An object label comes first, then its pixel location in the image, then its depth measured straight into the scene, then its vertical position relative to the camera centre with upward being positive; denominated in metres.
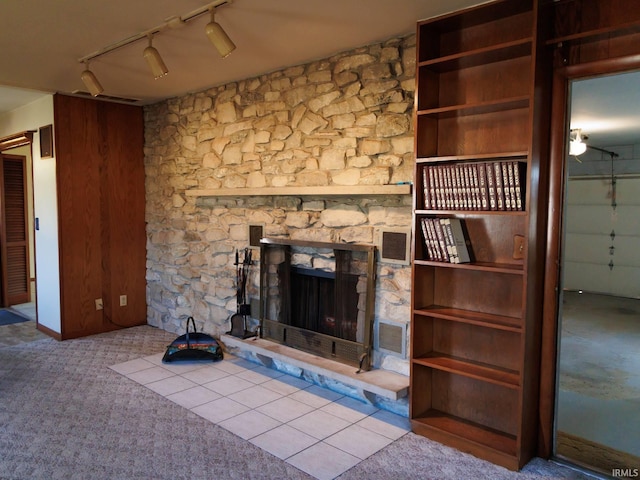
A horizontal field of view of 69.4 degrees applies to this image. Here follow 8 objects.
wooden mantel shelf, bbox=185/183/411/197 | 2.74 +0.17
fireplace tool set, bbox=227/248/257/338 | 3.78 -0.74
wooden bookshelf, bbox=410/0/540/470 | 2.31 -0.25
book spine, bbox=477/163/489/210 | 2.36 +0.16
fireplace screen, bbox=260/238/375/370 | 3.07 -0.60
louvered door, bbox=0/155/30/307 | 5.89 -0.29
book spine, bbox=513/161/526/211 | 2.25 +0.17
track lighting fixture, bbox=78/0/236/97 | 2.33 +0.96
